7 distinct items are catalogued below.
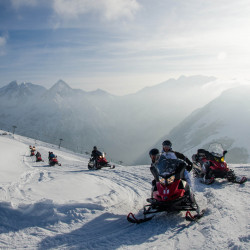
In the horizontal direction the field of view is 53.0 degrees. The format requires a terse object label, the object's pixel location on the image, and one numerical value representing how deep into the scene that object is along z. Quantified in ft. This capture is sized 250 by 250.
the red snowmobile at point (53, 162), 68.36
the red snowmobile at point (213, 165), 33.01
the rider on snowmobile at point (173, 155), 21.18
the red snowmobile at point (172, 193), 18.54
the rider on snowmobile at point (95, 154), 58.67
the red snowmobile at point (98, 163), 57.41
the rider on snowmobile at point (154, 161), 20.03
